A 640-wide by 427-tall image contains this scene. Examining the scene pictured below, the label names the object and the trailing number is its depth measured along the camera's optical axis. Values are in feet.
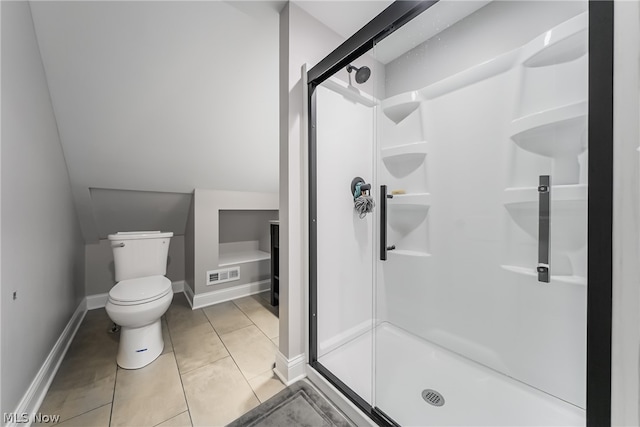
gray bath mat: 3.48
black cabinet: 7.45
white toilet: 4.71
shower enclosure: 3.62
